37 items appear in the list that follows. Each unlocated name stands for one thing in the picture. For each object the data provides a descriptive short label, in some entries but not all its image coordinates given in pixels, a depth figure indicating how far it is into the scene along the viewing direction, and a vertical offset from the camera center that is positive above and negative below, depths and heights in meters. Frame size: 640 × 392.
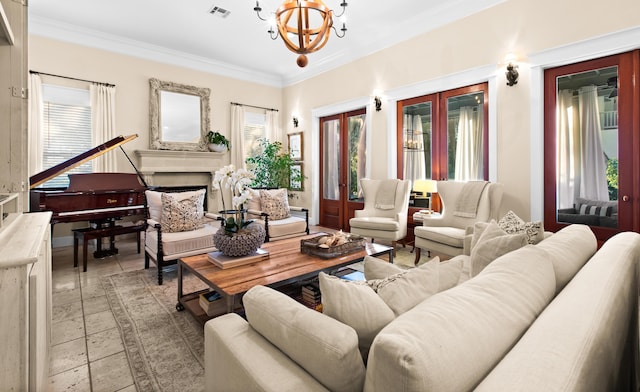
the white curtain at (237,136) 6.62 +1.31
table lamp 4.32 +0.13
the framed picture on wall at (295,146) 7.07 +1.17
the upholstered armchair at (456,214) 3.49 -0.23
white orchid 2.48 +0.11
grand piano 3.62 +0.04
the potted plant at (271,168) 6.78 +0.64
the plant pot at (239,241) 2.46 -0.35
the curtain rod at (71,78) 4.70 +1.90
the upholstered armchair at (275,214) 4.39 -0.25
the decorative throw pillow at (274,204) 4.67 -0.10
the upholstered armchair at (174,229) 3.27 -0.35
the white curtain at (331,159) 6.41 +0.77
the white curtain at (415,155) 5.00 +0.66
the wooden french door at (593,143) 3.16 +0.54
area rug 1.77 -0.96
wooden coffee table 2.04 -0.54
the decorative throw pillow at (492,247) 1.52 -0.26
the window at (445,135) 4.32 +0.90
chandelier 2.85 +1.63
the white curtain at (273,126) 7.23 +1.65
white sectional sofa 0.61 -0.34
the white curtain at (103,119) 5.09 +1.31
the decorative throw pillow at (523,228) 1.77 -0.20
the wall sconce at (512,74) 3.79 +1.46
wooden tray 2.63 -0.45
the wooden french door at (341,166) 5.98 +0.62
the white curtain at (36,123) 4.58 +1.12
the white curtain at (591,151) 3.35 +0.46
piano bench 3.64 -0.41
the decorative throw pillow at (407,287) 0.99 -0.30
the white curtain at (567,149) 3.50 +0.50
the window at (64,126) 4.80 +1.15
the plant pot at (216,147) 6.19 +1.00
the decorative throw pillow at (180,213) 3.57 -0.17
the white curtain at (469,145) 4.33 +0.70
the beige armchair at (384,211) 4.29 -0.23
